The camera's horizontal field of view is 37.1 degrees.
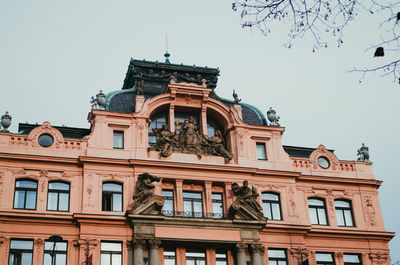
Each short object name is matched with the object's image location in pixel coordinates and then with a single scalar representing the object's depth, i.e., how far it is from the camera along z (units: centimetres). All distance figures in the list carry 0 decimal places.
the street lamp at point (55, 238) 2781
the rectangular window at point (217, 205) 3640
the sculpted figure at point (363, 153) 4212
